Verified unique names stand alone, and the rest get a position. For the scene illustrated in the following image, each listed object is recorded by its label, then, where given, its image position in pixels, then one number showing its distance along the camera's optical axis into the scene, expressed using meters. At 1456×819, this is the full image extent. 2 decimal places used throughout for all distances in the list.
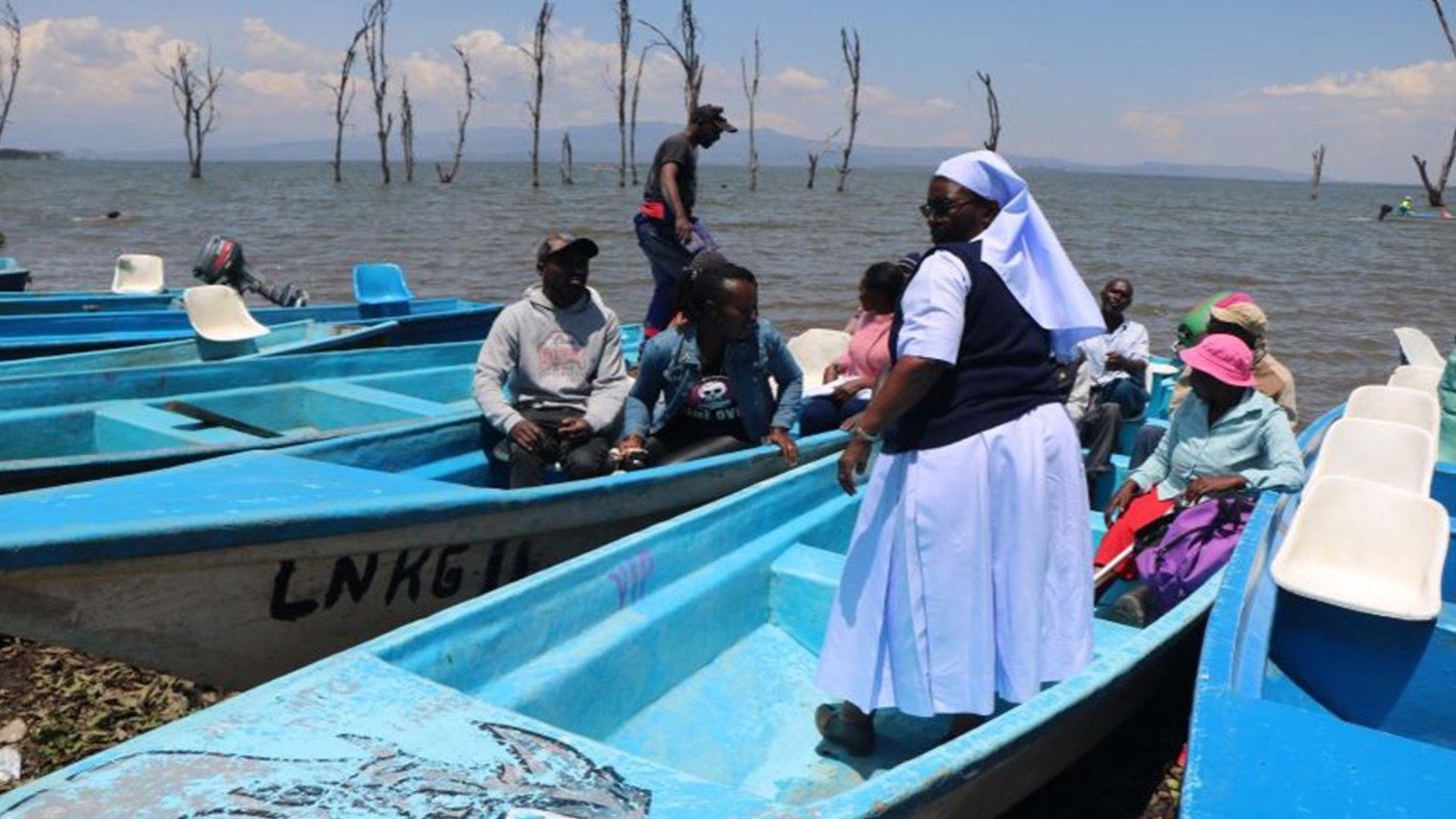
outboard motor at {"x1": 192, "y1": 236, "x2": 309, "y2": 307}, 8.89
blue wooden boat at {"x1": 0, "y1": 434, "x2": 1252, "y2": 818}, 1.98
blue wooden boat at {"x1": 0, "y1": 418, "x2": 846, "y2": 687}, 2.94
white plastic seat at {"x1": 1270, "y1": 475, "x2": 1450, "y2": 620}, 3.44
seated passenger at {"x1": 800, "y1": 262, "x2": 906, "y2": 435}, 5.32
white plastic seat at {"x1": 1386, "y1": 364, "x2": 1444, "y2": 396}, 5.77
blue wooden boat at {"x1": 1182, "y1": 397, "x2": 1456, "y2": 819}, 2.16
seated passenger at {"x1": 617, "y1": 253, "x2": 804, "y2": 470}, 4.18
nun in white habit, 2.61
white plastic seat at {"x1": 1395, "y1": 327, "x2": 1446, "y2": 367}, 6.75
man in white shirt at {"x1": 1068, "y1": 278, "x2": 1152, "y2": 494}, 5.32
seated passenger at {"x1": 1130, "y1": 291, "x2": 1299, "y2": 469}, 4.74
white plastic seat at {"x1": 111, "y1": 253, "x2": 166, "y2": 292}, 10.27
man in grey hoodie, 4.55
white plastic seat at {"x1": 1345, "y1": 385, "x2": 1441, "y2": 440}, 4.88
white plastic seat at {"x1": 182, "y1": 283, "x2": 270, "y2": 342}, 6.85
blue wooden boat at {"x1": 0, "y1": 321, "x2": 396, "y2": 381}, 6.22
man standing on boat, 5.91
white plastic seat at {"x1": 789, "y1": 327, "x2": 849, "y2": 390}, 6.48
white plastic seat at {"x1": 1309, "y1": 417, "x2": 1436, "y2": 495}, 4.20
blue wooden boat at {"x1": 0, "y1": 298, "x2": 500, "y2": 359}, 7.55
